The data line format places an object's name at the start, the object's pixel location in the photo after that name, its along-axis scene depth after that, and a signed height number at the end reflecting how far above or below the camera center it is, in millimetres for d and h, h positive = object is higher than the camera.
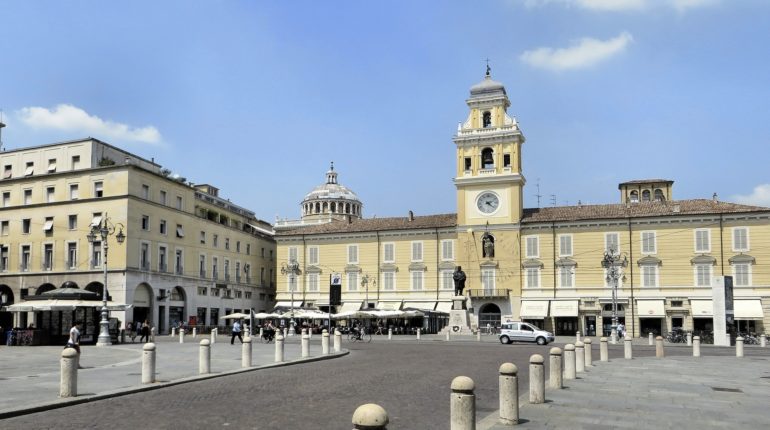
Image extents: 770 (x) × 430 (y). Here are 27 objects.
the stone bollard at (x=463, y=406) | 7879 -1454
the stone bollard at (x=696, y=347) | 27812 -2835
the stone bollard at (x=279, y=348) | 22250 -2315
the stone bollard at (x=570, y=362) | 16328 -1992
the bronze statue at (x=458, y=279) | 53344 -319
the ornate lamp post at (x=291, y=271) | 65125 +337
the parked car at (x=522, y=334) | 39656 -3327
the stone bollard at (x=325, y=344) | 25719 -2524
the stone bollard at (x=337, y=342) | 28366 -2687
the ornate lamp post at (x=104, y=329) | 33969 -2598
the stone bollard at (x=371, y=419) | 5375 -1091
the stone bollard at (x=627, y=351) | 25016 -2669
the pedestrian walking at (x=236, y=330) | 35275 -2761
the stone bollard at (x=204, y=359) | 17656 -2096
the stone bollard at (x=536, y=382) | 11984 -1822
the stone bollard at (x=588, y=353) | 20516 -2280
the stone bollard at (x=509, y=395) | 9938 -1684
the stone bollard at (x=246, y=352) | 20092 -2201
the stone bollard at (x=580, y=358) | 18469 -2179
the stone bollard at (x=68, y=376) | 12750 -1813
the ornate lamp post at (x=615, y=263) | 46656 +861
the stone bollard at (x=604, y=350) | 22969 -2427
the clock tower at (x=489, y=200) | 60375 +6468
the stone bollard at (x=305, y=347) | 24078 -2438
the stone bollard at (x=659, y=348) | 26328 -2718
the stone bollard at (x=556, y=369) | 14195 -1903
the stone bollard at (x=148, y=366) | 15375 -1982
